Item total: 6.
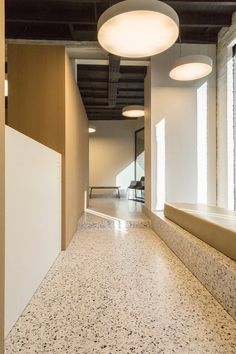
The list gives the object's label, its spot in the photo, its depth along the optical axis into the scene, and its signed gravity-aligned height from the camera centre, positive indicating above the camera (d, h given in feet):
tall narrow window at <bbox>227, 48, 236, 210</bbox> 14.14 +2.73
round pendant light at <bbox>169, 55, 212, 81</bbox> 10.99 +5.20
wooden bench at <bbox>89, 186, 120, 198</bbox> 32.22 -1.04
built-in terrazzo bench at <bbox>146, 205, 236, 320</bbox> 5.40 -2.28
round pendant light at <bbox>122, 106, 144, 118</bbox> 20.41 +5.73
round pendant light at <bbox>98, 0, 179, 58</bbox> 6.93 +4.74
